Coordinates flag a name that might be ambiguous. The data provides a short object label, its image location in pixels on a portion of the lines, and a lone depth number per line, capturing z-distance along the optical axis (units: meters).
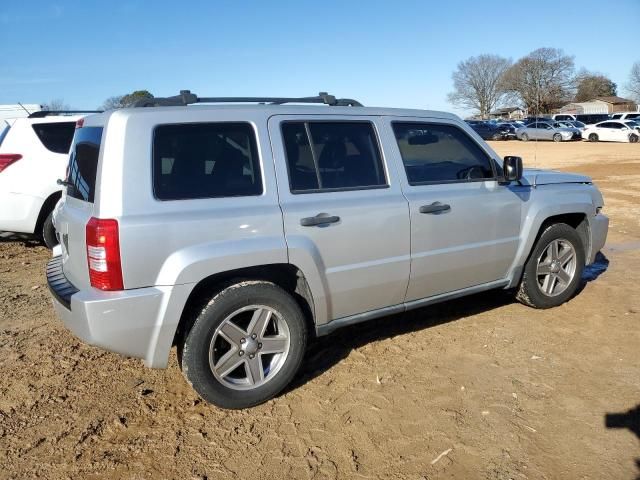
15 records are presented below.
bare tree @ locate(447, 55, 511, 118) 92.69
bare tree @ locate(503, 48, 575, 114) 84.62
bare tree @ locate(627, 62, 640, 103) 83.61
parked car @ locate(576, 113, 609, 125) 44.34
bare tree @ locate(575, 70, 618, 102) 94.81
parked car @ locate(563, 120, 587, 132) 40.59
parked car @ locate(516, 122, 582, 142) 39.25
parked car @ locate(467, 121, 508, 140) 45.97
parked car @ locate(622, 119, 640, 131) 34.06
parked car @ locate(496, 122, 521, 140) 45.78
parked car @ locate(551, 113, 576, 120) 46.59
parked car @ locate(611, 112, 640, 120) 39.45
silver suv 2.97
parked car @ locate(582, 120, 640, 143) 34.12
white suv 6.72
